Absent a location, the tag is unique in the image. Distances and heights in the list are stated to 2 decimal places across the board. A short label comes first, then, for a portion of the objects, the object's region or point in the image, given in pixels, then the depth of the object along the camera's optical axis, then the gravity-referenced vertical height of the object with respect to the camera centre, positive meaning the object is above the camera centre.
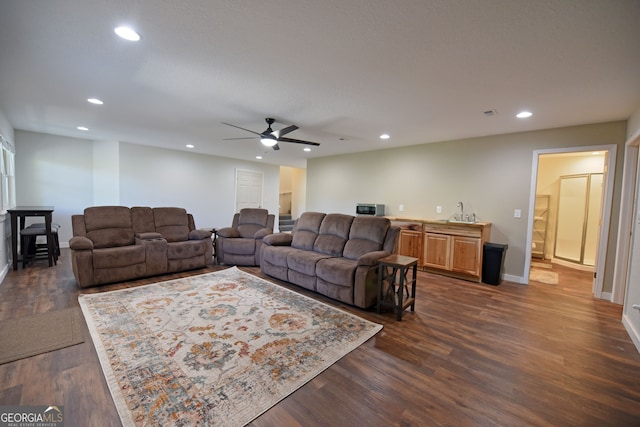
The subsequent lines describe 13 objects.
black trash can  4.33 -0.85
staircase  10.07 -0.90
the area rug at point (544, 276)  4.66 -1.18
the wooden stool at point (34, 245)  4.42 -0.99
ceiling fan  3.92 +0.92
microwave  5.98 -0.13
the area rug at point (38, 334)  2.18 -1.29
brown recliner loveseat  3.68 -0.79
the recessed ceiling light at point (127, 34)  1.98 +1.18
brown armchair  5.00 -0.87
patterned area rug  1.69 -1.27
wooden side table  2.98 -0.92
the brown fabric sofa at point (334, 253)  3.23 -0.76
